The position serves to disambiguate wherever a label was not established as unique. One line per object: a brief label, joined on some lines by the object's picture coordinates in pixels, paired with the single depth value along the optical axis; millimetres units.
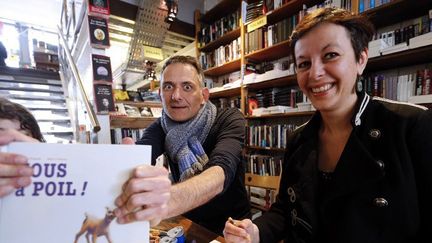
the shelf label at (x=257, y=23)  2468
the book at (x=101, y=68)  2260
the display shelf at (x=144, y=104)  2743
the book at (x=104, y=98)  2264
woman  655
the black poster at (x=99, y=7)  2273
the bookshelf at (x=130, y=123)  2580
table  833
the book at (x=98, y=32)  2242
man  1168
